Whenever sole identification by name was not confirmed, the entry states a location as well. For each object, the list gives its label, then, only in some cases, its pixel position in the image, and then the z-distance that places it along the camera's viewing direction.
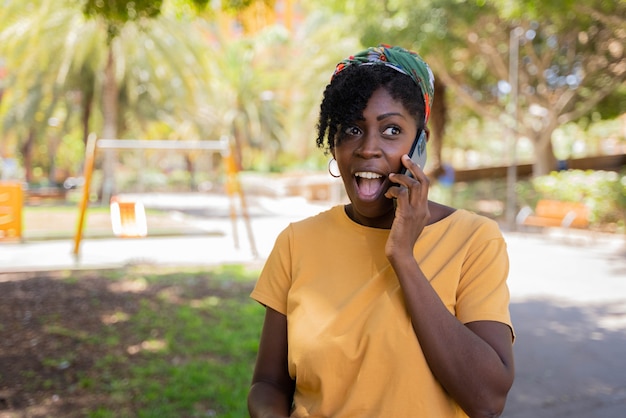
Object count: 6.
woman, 1.49
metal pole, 17.50
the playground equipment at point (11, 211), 11.89
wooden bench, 14.72
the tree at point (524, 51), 15.80
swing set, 11.00
